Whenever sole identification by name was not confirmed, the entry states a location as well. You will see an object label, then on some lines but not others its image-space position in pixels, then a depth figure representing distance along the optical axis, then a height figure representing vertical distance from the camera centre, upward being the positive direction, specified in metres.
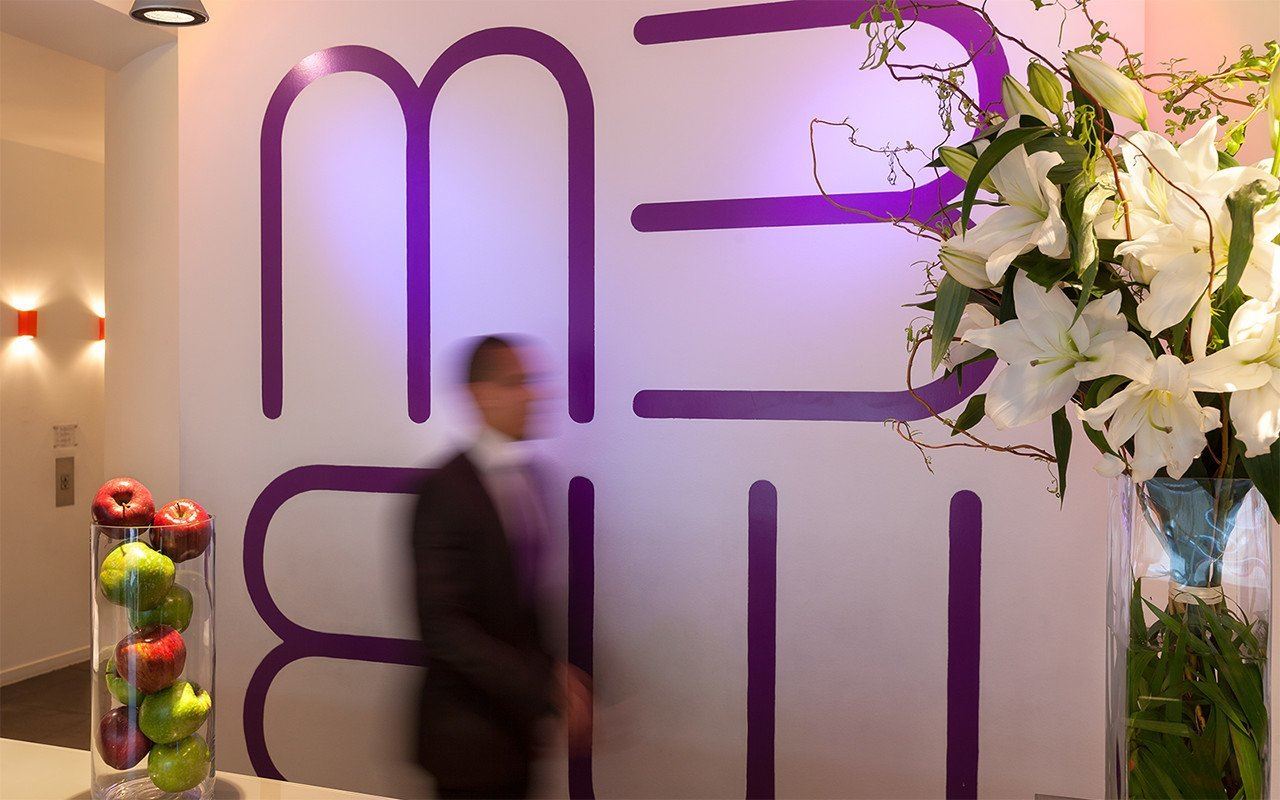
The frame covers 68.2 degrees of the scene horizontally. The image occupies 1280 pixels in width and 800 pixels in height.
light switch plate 5.61 -0.63
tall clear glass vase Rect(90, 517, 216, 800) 1.15 -0.35
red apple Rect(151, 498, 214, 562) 1.17 -0.19
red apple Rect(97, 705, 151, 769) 1.17 -0.45
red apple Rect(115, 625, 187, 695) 1.15 -0.35
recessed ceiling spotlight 2.43 +0.96
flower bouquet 0.76 +0.02
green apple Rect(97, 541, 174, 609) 1.15 -0.24
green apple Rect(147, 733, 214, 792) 1.19 -0.49
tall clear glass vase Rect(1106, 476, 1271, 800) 0.81 -0.23
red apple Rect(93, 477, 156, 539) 1.22 -0.17
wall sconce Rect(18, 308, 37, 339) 5.36 +0.30
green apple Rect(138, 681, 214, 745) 1.17 -0.42
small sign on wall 5.62 -0.36
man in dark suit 2.13 -0.61
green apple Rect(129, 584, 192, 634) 1.16 -0.30
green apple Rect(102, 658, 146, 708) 1.16 -0.38
